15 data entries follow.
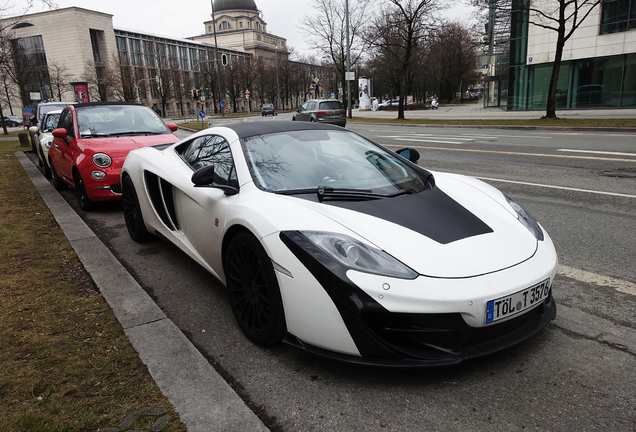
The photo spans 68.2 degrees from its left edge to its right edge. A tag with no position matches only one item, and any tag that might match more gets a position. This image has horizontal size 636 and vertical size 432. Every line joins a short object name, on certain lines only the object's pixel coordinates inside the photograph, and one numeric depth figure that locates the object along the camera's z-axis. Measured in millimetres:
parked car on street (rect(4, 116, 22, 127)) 51125
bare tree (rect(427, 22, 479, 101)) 64125
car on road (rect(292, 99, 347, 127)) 25938
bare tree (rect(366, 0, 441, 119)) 29422
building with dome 115812
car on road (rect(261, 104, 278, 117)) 65688
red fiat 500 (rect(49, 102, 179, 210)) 6496
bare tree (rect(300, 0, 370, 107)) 39534
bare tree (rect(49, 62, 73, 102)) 51281
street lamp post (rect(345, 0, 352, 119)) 35262
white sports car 2250
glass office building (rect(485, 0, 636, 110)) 27297
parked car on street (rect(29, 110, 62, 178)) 9300
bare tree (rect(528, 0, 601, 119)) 20047
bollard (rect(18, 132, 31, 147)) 19047
